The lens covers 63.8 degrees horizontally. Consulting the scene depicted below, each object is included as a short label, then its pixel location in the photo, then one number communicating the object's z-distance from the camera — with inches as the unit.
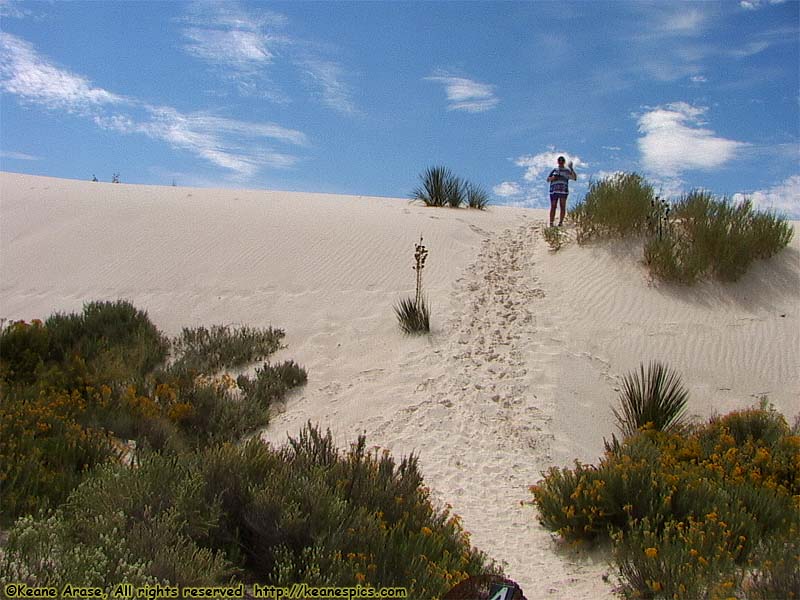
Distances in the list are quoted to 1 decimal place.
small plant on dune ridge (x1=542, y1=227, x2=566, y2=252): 499.2
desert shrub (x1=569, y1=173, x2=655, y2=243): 461.4
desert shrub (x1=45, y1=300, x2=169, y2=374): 325.4
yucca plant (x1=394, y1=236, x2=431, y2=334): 371.2
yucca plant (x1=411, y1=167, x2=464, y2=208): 686.5
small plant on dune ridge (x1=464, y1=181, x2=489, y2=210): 693.9
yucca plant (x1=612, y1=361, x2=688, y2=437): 269.6
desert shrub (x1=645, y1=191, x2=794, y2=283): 406.0
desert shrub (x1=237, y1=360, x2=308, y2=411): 300.7
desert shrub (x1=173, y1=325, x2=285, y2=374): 337.4
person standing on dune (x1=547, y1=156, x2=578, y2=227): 531.5
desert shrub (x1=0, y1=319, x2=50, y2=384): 293.4
